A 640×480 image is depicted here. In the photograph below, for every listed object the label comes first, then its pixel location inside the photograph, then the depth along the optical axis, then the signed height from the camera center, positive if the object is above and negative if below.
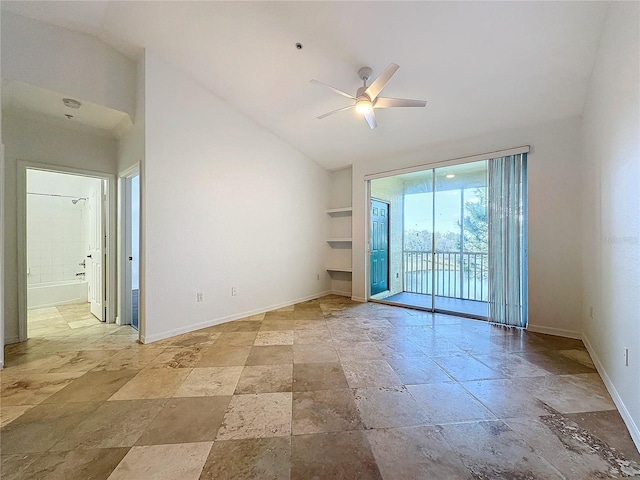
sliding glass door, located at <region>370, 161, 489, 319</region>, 4.66 +0.03
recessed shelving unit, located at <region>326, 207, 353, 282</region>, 5.54 -0.10
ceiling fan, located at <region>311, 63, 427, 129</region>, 2.49 +1.41
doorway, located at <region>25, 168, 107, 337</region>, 3.96 -0.18
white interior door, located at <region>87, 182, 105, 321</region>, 3.86 -0.25
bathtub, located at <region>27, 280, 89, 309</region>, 4.41 -0.97
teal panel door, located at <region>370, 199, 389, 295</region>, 5.23 -0.15
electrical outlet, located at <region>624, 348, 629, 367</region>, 1.71 -0.78
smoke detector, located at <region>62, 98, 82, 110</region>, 2.81 +1.49
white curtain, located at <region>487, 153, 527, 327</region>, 3.41 +0.01
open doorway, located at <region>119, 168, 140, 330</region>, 3.70 -0.16
